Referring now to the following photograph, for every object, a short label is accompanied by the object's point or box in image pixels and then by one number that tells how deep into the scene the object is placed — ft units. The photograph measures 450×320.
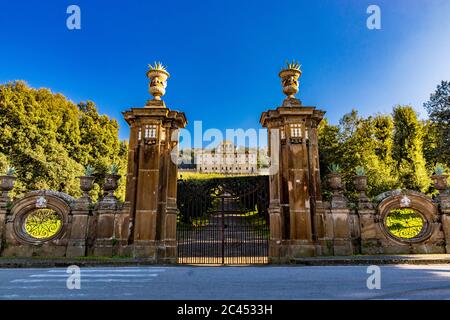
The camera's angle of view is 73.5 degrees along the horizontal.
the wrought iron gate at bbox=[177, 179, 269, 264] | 34.15
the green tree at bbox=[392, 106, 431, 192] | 69.21
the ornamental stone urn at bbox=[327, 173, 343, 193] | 33.76
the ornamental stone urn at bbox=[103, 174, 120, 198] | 34.55
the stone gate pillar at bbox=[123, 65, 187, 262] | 32.22
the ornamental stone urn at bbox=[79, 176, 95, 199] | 34.27
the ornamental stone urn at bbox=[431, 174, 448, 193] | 33.83
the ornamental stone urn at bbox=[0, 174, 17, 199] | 34.60
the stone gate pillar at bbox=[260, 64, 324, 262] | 32.14
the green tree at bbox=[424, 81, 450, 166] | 66.64
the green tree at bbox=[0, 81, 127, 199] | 71.97
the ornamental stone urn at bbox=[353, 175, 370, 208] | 33.68
